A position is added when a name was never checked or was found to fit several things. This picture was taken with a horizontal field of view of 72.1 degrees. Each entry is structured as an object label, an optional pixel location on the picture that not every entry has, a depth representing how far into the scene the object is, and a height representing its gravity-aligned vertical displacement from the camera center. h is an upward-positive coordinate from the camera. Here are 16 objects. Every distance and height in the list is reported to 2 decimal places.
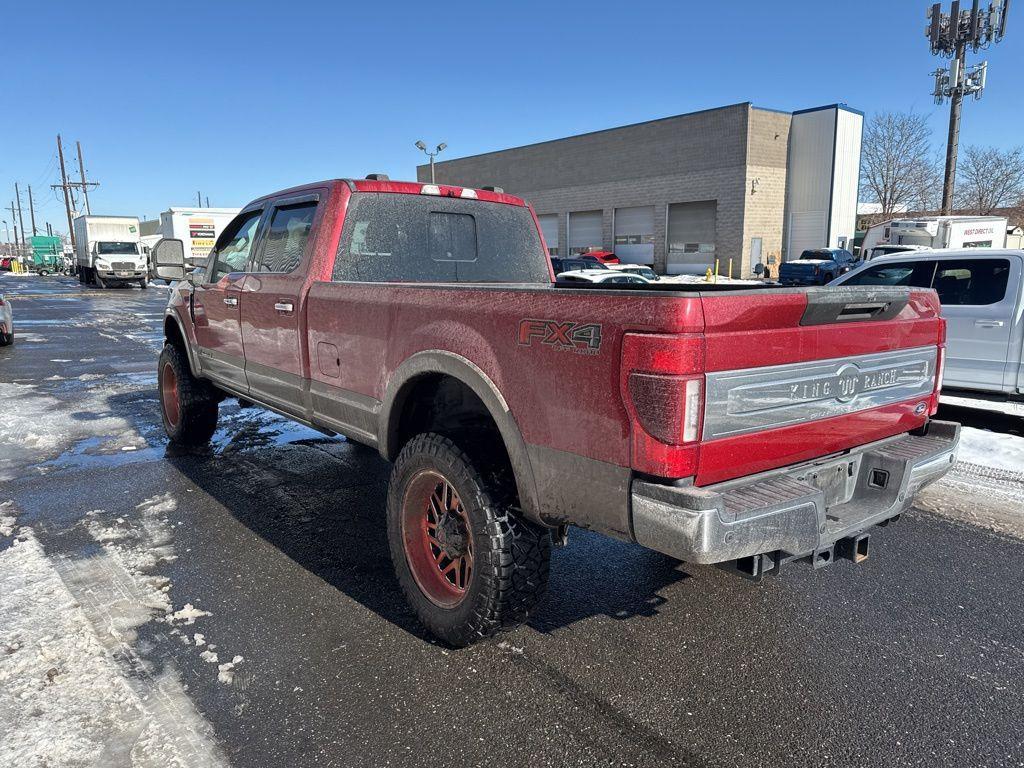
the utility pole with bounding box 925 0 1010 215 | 30.89 +8.72
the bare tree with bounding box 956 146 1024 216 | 50.62 +4.81
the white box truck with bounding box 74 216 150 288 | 36.06 +0.54
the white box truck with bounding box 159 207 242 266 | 33.59 +1.70
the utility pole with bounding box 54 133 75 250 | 70.00 +7.68
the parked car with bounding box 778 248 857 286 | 29.81 -0.55
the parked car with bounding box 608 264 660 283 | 24.17 -0.50
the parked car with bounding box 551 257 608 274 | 31.03 -0.38
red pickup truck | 2.28 -0.60
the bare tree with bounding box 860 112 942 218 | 52.75 +5.82
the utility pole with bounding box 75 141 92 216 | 71.62 +9.02
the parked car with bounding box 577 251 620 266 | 37.94 -0.04
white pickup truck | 7.36 -0.65
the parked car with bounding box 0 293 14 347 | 13.63 -1.23
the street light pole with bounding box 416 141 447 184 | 34.06 +5.41
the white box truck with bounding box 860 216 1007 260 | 28.31 +0.79
